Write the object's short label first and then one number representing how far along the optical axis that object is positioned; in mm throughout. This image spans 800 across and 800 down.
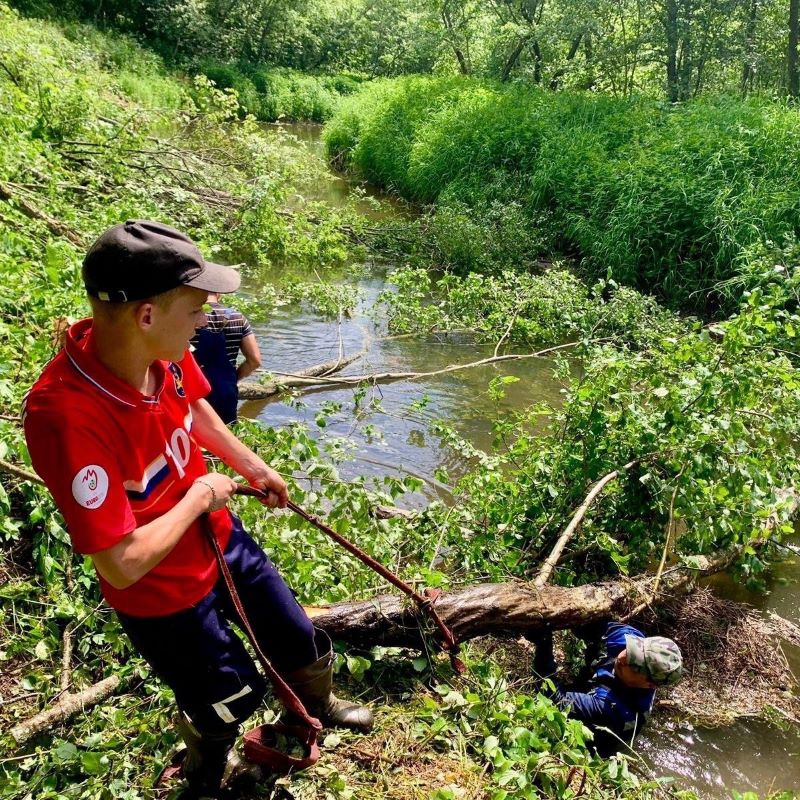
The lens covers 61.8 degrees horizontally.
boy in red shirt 1649
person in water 3072
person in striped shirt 4449
